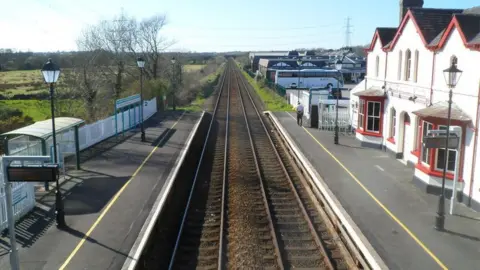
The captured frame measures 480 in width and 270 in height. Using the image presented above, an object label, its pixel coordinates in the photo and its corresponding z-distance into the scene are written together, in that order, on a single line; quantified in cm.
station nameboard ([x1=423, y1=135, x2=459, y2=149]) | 1233
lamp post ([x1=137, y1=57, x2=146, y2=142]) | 2390
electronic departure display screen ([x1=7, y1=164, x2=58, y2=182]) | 821
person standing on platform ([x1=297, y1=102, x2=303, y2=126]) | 3120
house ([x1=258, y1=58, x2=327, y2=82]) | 7600
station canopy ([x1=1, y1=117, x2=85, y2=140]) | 1401
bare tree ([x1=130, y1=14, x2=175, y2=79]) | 4584
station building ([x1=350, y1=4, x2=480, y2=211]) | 1372
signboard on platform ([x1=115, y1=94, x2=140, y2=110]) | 2546
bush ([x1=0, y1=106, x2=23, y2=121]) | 3478
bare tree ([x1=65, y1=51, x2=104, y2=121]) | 3794
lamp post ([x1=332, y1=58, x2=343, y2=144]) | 2286
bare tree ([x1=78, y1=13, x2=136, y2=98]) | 4428
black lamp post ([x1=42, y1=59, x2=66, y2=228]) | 1158
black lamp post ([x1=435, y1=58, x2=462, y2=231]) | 1159
